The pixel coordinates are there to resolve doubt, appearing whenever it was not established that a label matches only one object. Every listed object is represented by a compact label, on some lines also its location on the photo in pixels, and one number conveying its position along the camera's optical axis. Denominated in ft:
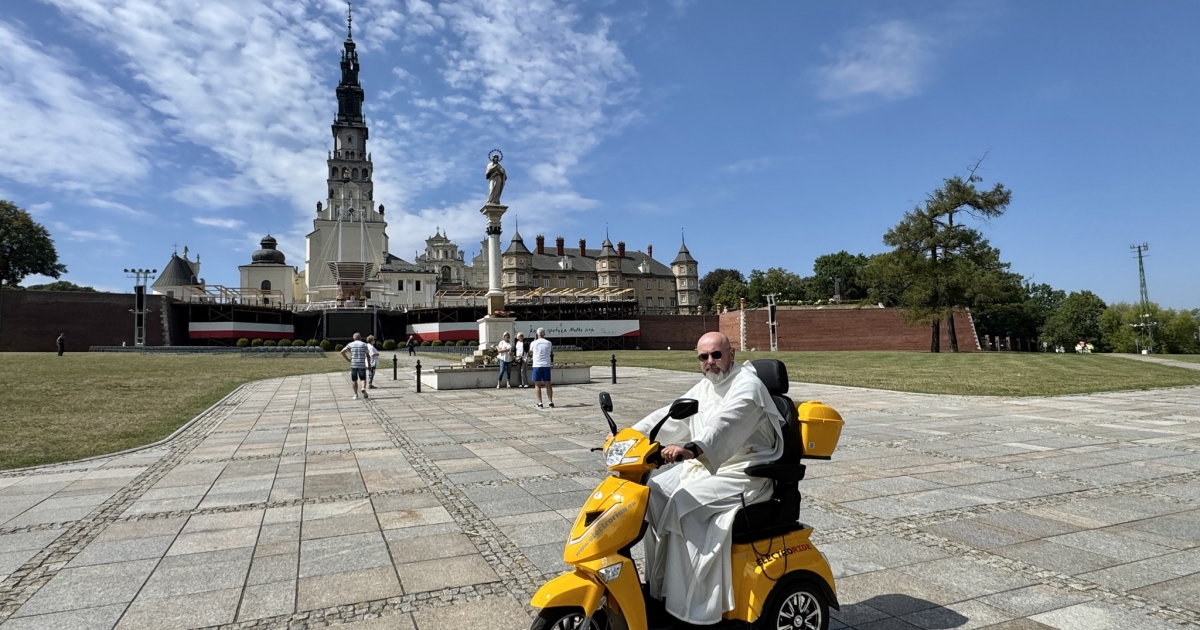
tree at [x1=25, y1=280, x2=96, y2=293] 253.24
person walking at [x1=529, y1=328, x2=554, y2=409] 45.09
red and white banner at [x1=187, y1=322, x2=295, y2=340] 179.42
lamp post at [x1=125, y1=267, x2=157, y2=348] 163.12
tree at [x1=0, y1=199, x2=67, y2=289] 174.91
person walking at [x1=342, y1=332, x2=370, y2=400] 52.60
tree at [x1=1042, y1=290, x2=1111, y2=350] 251.39
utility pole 212.02
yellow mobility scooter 8.61
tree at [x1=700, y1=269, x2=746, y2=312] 323.57
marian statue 73.61
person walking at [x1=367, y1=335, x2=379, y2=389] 55.16
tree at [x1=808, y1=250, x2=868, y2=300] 279.49
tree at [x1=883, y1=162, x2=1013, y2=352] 123.34
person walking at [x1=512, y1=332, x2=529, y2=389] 64.03
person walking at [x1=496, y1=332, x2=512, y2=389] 60.18
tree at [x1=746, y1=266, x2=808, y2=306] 283.79
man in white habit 8.96
